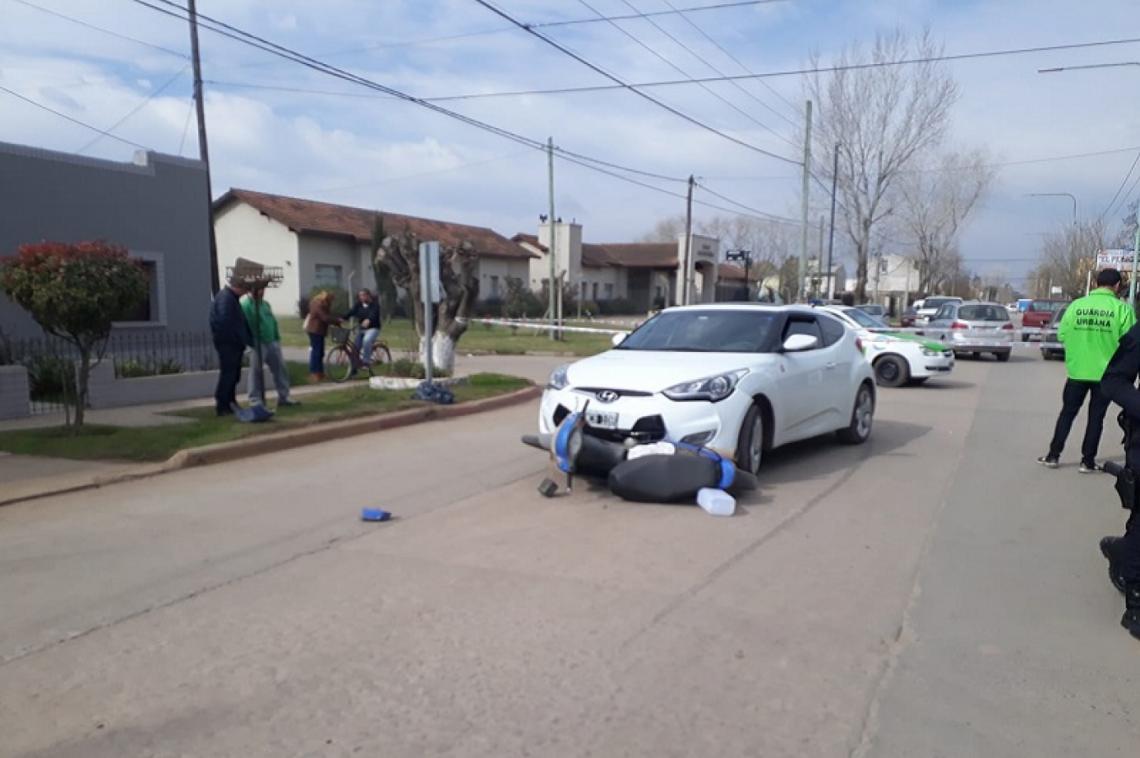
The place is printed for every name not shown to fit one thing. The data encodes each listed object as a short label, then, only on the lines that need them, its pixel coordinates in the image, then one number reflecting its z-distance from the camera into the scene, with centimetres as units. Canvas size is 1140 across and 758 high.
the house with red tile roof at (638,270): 5647
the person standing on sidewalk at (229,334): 1053
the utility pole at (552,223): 2994
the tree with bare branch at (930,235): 5719
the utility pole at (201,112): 2077
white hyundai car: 746
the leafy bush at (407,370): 1443
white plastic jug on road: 693
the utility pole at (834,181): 4462
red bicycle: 1631
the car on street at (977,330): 2461
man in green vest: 841
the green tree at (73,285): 879
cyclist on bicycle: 1636
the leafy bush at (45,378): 1245
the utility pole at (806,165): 3288
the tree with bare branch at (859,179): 4422
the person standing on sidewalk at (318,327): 1534
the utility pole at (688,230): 4491
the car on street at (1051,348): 2556
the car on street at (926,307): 3816
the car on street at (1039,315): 3356
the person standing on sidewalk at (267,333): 1144
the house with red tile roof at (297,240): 3856
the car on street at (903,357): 1714
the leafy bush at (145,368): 1317
